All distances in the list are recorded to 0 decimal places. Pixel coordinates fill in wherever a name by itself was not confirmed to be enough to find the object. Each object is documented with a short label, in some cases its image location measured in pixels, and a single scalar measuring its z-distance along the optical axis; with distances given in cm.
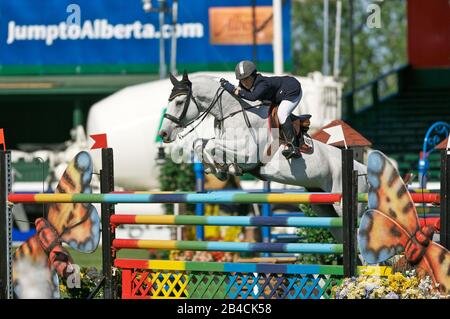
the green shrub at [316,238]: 2230
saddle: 1895
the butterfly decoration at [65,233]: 1687
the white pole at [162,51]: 4575
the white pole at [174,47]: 4659
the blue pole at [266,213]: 2534
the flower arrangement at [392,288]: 1427
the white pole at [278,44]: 3522
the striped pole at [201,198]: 1541
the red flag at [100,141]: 1734
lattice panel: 1564
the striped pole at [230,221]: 1556
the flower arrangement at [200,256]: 2712
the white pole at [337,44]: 5037
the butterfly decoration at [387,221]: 1468
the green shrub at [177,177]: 3317
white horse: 1853
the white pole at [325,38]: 4613
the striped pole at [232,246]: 1550
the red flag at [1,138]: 1730
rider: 1853
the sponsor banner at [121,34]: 5262
